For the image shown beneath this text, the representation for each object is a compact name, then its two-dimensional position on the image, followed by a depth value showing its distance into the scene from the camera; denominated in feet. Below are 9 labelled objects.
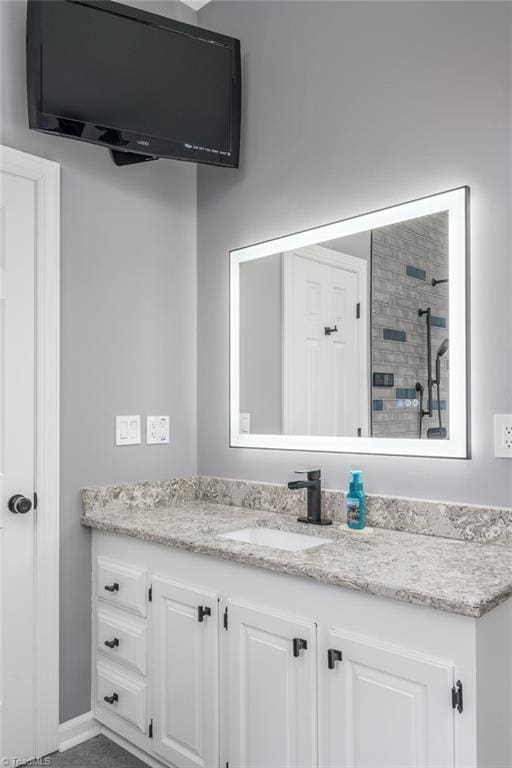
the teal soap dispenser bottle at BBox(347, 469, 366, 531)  6.17
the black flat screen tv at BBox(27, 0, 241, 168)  6.34
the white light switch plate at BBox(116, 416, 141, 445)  7.69
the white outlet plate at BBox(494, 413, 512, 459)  5.38
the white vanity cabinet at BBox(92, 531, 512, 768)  4.10
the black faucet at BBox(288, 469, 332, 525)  6.68
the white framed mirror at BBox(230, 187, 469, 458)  5.86
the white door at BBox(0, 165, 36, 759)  6.52
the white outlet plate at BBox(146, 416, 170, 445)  8.04
